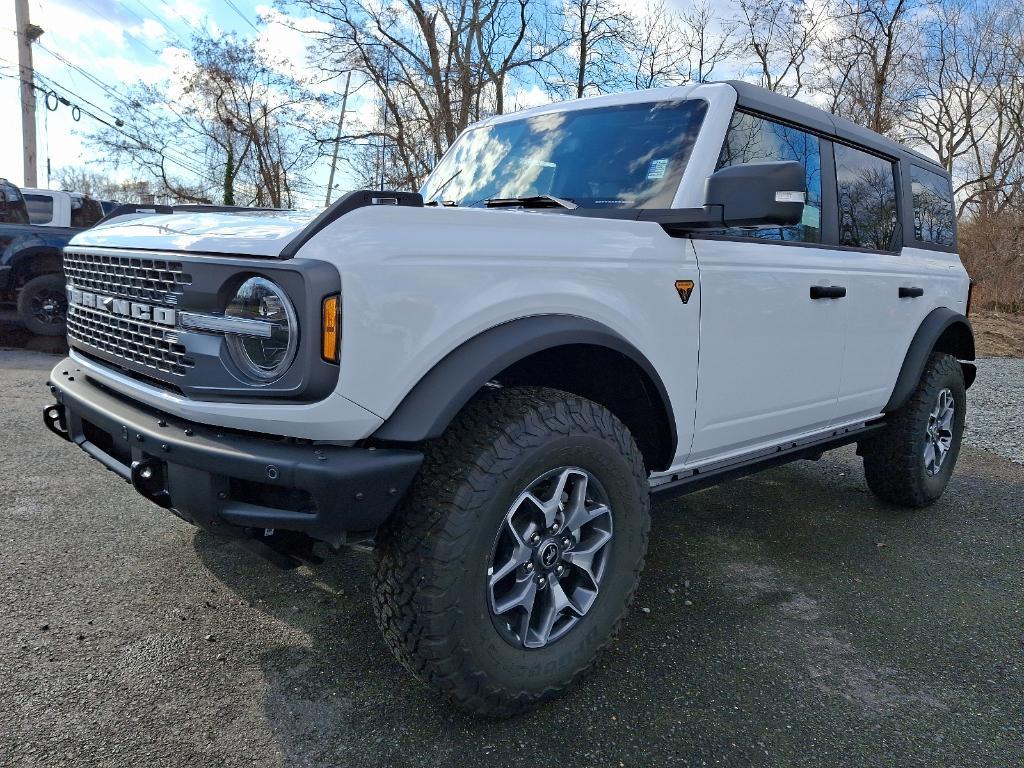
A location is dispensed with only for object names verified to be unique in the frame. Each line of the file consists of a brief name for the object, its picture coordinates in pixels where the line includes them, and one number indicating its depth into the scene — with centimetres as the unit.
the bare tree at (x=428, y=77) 2050
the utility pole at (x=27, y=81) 1922
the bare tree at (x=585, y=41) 2011
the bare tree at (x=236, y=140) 2628
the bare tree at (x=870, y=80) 2136
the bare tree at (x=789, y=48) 2328
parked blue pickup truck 905
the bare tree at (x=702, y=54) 2122
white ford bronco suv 188
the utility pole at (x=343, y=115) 2069
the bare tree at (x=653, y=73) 1938
